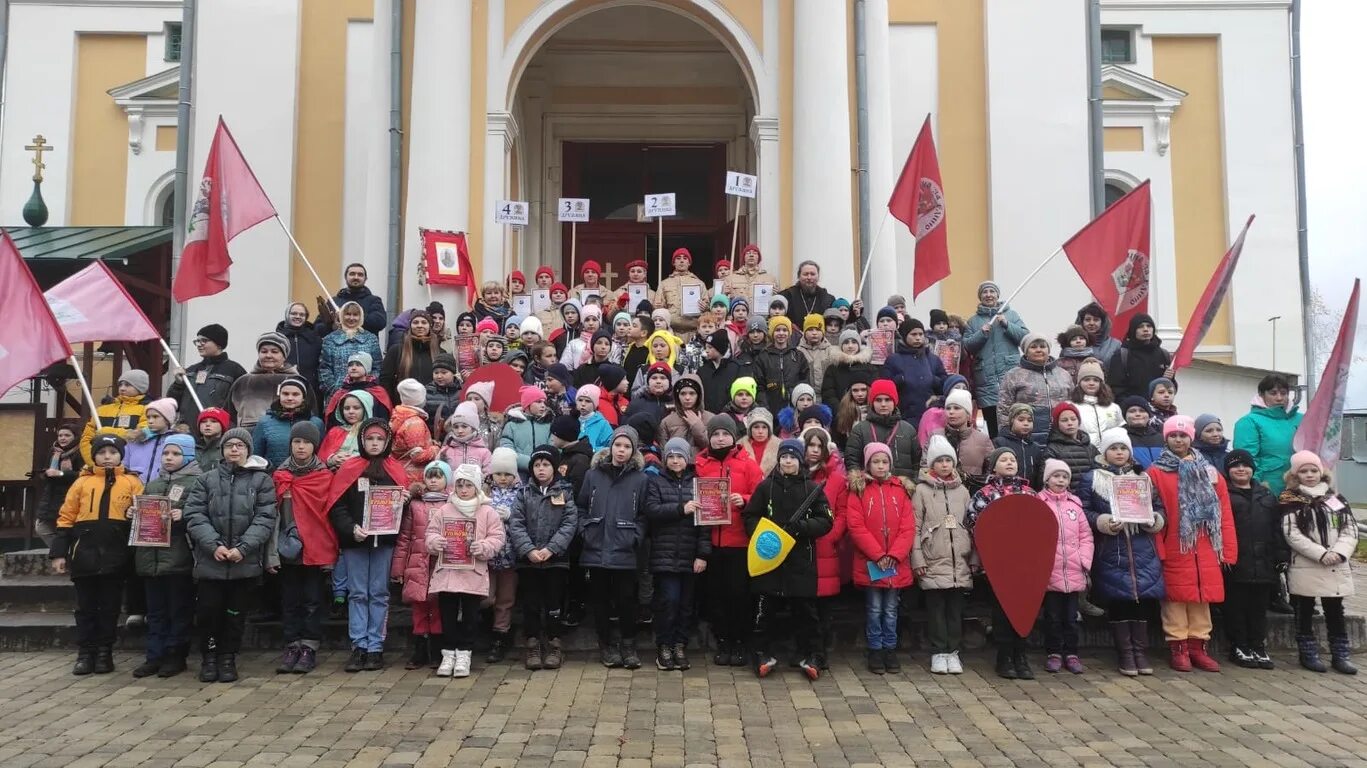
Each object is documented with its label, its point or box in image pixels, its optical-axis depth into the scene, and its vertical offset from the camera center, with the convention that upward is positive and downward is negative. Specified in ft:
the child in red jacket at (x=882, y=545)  23.21 -2.46
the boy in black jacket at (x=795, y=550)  22.88 -2.54
